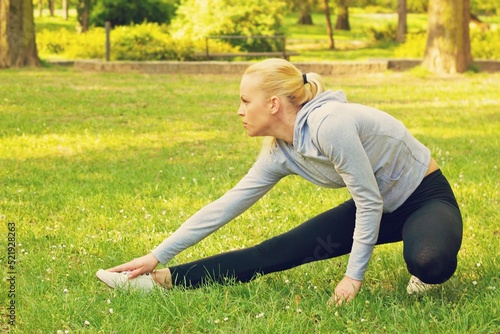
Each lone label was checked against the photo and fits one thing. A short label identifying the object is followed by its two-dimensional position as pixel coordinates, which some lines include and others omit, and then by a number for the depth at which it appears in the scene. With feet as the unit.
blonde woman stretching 13.00
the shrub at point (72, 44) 77.10
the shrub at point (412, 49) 75.77
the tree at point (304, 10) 121.70
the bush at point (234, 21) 81.30
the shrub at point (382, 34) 119.75
